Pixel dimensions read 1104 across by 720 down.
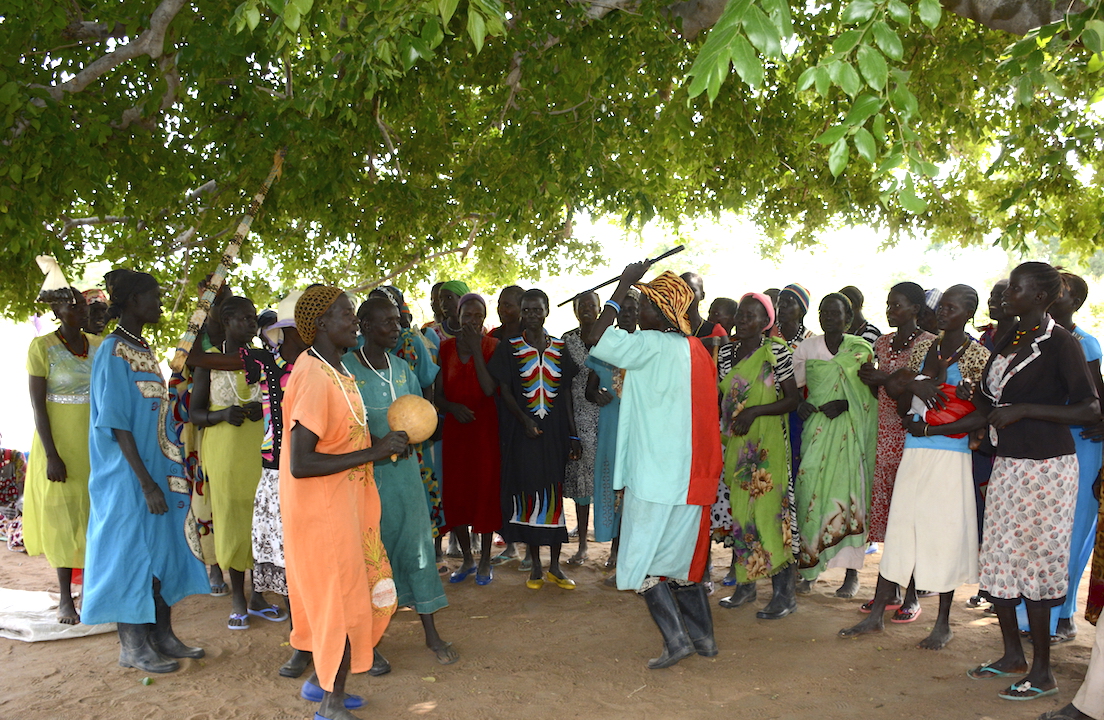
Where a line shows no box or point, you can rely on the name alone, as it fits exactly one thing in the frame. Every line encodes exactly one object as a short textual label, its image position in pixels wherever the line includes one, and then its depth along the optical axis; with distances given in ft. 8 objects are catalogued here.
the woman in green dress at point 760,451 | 17.46
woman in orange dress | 11.65
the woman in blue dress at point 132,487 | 14.42
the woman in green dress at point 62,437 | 17.30
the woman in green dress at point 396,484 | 14.46
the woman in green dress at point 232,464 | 17.63
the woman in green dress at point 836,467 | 17.97
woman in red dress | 20.83
